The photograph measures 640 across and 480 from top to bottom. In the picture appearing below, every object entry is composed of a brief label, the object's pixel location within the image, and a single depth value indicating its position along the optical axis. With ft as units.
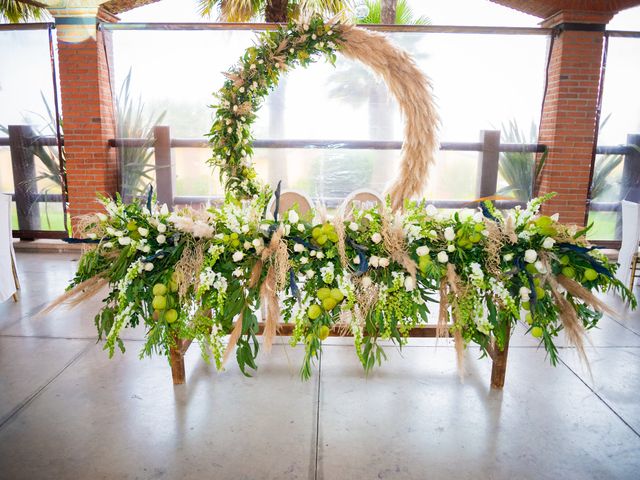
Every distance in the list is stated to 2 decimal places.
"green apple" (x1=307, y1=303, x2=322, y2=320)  5.68
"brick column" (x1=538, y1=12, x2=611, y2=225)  16.66
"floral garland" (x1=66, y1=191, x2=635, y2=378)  5.81
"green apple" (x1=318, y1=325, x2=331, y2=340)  5.70
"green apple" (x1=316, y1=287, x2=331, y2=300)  5.70
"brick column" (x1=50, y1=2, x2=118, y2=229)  16.83
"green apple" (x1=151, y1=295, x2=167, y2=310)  5.67
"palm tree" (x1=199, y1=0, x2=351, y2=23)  21.06
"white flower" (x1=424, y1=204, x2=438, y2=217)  6.43
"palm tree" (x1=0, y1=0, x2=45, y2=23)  24.71
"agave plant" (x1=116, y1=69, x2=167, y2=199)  18.24
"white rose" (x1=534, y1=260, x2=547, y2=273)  5.76
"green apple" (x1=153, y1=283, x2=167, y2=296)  5.72
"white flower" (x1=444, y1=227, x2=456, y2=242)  5.87
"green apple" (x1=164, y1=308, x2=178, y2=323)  5.79
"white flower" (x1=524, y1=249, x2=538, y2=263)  5.73
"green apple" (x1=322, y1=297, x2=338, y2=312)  5.66
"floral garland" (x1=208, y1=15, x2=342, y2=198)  12.55
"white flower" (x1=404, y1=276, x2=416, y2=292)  5.62
